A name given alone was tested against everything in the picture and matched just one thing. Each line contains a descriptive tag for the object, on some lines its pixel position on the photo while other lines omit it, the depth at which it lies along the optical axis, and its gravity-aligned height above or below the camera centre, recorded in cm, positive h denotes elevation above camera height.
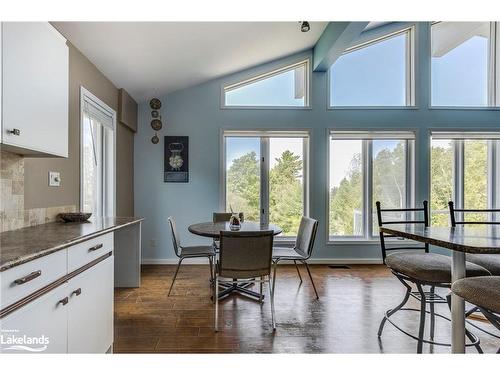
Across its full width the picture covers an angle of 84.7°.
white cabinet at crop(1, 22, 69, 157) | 143 +57
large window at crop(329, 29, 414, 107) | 442 +183
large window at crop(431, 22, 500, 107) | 441 +200
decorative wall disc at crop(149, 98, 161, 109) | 415 +126
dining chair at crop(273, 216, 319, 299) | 286 -66
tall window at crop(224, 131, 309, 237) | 439 +15
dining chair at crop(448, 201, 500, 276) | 190 -54
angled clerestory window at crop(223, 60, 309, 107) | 438 +155
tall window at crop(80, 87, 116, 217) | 279 +36
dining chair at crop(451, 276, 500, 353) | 121 -49
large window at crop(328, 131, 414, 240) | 443 +11
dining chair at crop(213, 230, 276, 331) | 221 -57
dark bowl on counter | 217 -25
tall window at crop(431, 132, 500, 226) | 441 +21
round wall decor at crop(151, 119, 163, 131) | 419 +95
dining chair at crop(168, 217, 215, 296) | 297 -72
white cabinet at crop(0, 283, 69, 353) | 101 -57
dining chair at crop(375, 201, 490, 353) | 171 -54
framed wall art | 427 +43
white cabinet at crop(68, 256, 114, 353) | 138 -70
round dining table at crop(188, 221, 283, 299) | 269 -45
